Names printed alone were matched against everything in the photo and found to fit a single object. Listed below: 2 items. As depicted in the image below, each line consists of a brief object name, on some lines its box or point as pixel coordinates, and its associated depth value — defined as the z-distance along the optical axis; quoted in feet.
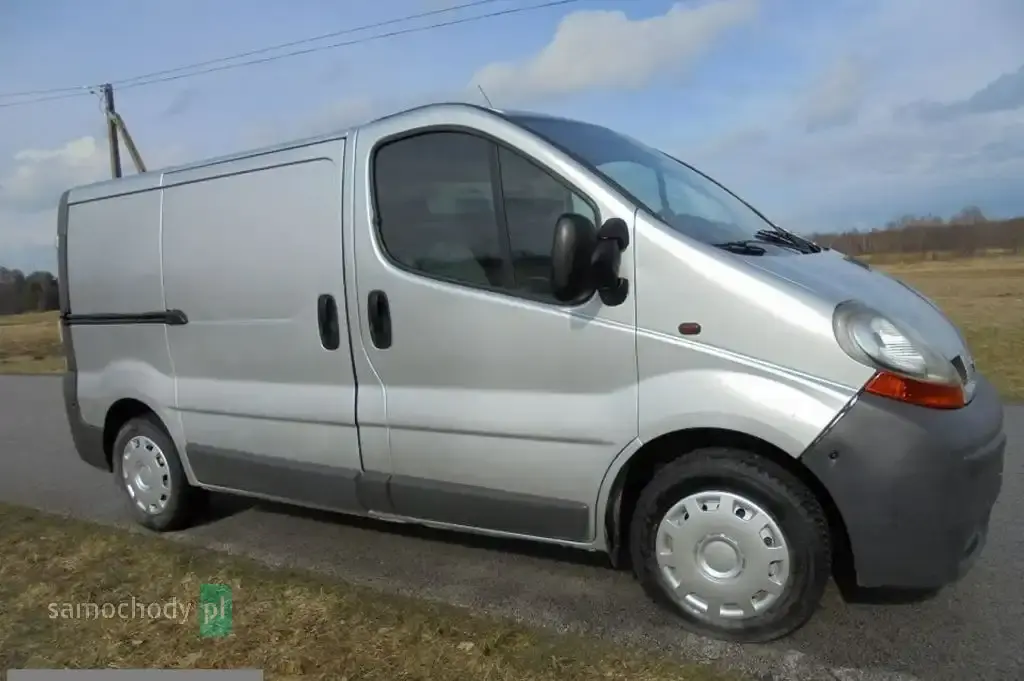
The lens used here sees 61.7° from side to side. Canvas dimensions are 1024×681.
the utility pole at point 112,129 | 78.54
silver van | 10.11
